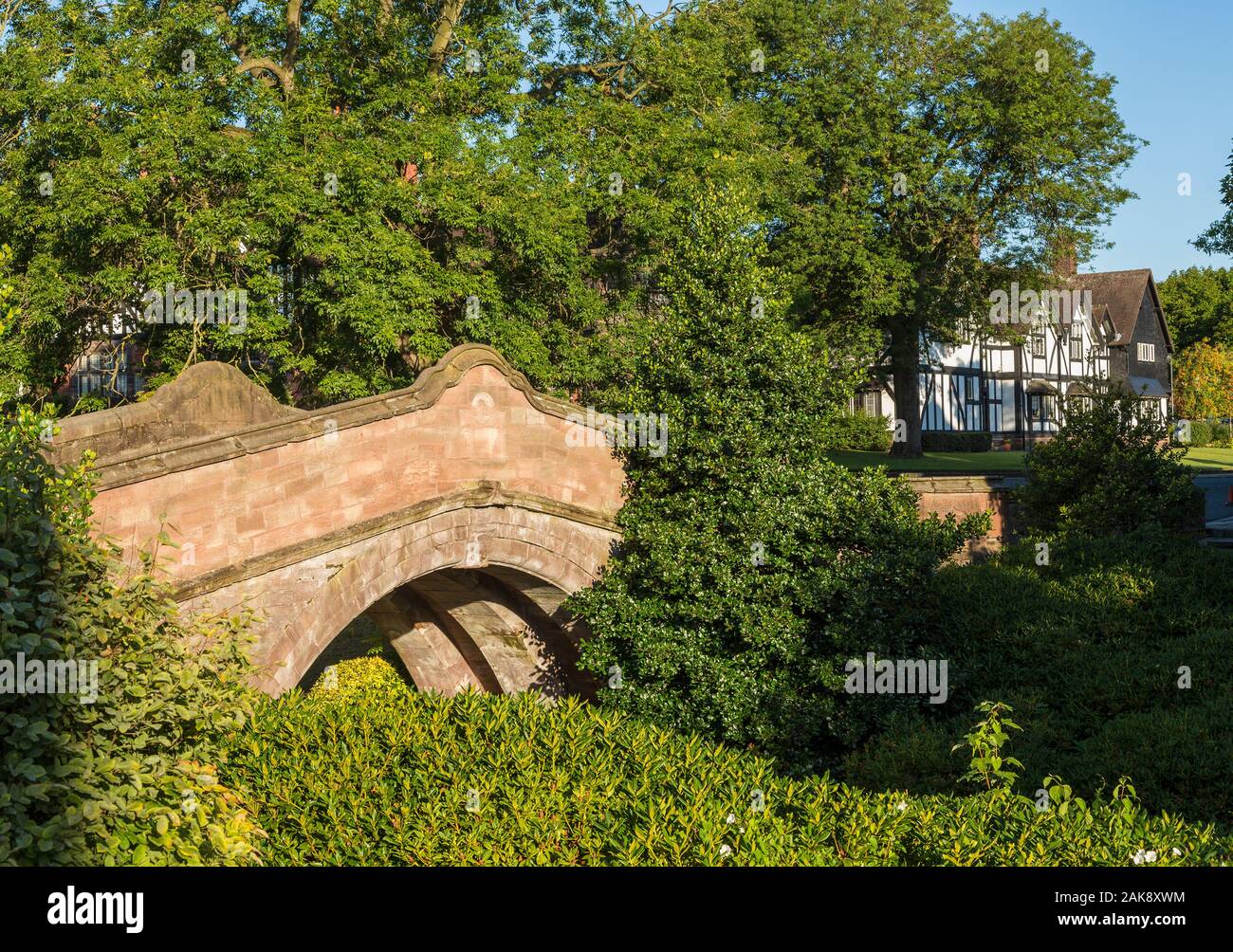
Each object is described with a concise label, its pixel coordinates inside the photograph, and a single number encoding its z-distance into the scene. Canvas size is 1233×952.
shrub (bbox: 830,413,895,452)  39.44
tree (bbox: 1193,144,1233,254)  29.30
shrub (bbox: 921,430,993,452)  44.81
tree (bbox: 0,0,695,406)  17.42
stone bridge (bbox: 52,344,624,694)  10.70
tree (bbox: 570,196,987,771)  13.34
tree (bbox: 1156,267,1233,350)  68.25
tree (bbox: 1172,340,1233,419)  58.72
